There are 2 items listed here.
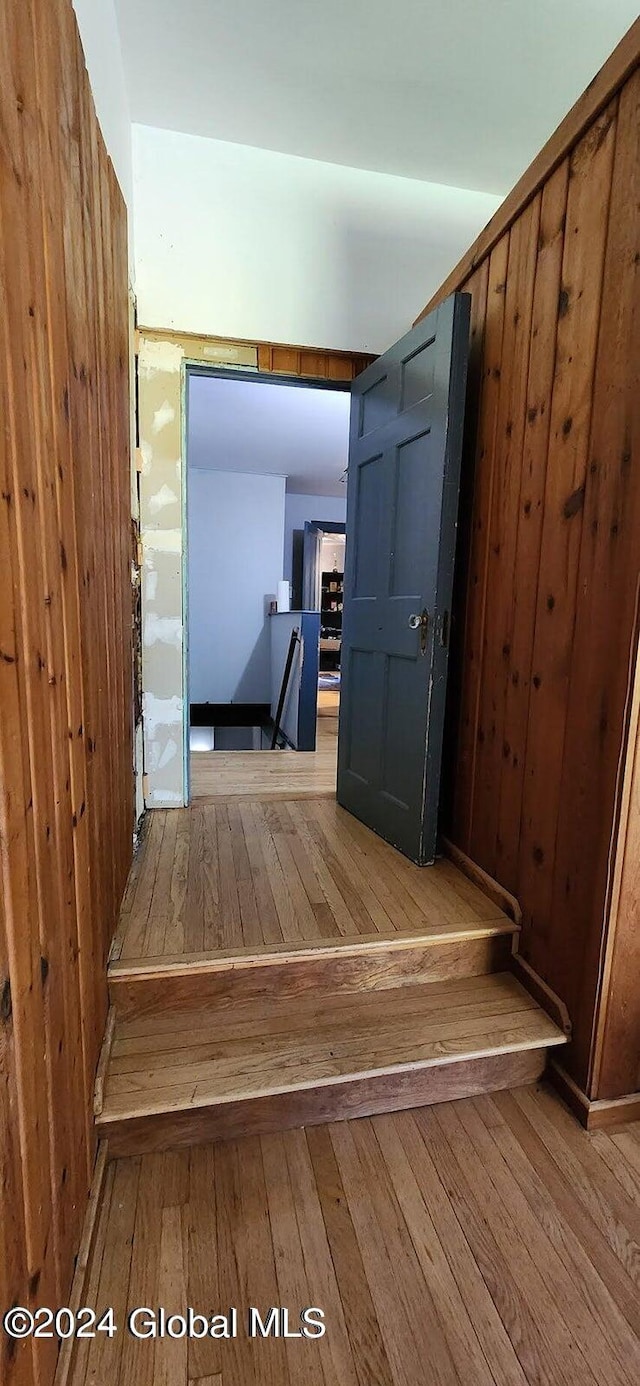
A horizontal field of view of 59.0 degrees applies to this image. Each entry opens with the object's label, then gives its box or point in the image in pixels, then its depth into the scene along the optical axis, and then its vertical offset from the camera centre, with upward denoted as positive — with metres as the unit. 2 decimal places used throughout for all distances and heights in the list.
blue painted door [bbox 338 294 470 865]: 1.84 +0.12
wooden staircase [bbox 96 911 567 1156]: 1.28 -1.09
